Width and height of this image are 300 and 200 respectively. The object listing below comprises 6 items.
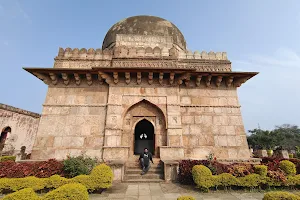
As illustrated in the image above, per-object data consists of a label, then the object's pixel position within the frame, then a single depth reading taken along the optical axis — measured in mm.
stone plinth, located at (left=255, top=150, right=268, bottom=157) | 16891
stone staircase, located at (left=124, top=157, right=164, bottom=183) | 7378
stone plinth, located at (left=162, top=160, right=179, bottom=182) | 7358
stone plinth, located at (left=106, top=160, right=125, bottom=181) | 7225
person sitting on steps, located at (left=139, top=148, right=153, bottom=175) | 7883
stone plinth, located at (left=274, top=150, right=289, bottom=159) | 16398
